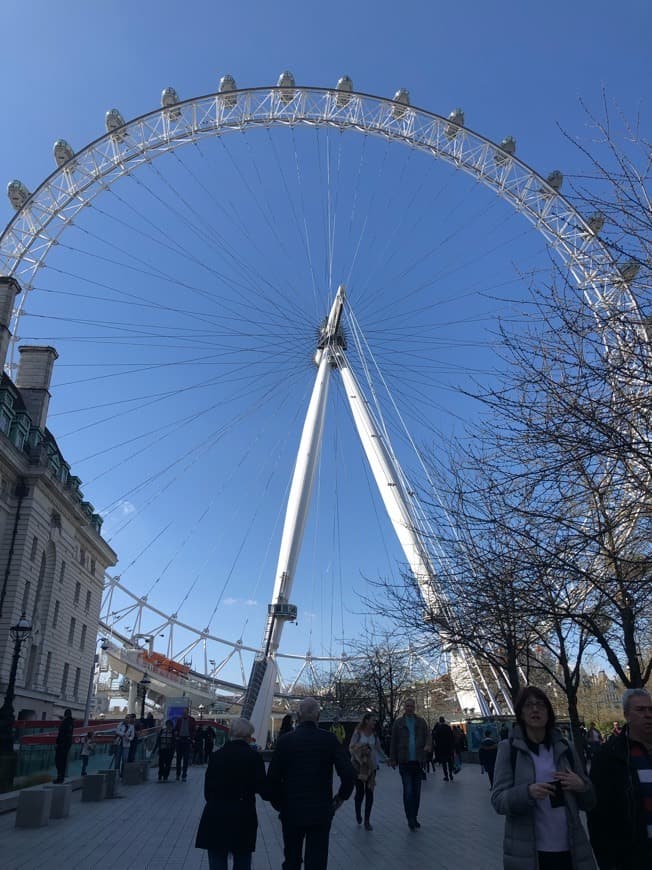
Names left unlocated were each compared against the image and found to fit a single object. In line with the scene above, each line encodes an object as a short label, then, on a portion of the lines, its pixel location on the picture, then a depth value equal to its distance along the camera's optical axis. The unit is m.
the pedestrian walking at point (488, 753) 22.41
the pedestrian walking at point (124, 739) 20.41
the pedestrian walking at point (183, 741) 22.11
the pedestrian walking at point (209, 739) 32.38
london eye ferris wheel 37.03
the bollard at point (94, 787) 16.31
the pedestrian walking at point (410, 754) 11.13
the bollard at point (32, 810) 12.02
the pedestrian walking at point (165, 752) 22.35
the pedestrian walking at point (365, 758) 11.62
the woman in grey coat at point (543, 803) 4.20
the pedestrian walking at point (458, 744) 27.20
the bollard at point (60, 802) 13.13
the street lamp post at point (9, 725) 16.44
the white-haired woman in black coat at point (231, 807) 5.91
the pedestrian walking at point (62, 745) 18.06
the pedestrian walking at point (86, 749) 20.30
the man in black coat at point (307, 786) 5.73
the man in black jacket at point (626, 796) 4.11
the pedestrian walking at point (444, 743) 20.69
